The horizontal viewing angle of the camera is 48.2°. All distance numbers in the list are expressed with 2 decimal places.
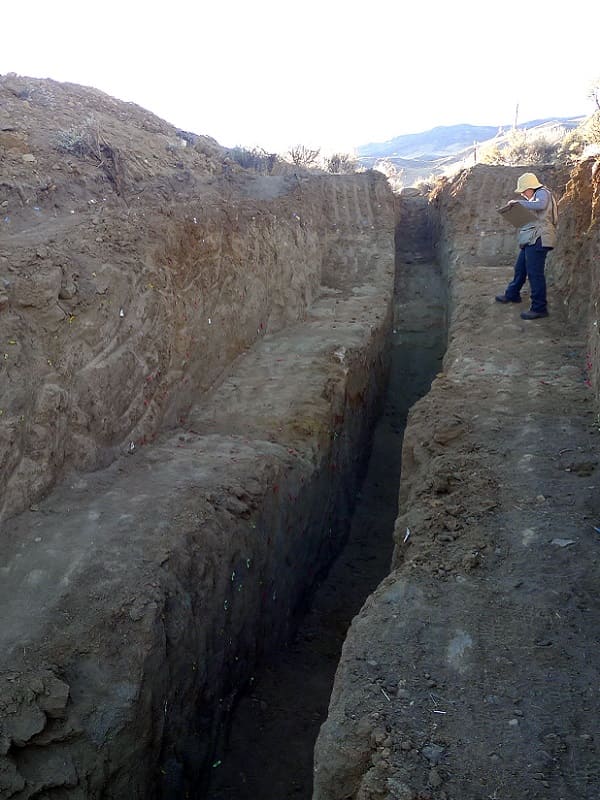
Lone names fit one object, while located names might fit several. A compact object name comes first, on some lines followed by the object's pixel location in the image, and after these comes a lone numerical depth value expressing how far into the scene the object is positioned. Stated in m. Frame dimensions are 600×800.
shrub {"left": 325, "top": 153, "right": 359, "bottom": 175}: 15.33
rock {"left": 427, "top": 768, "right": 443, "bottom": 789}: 2.57
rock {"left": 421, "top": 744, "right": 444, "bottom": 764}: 2.69
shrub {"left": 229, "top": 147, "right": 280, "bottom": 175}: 11.63
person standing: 7.60
